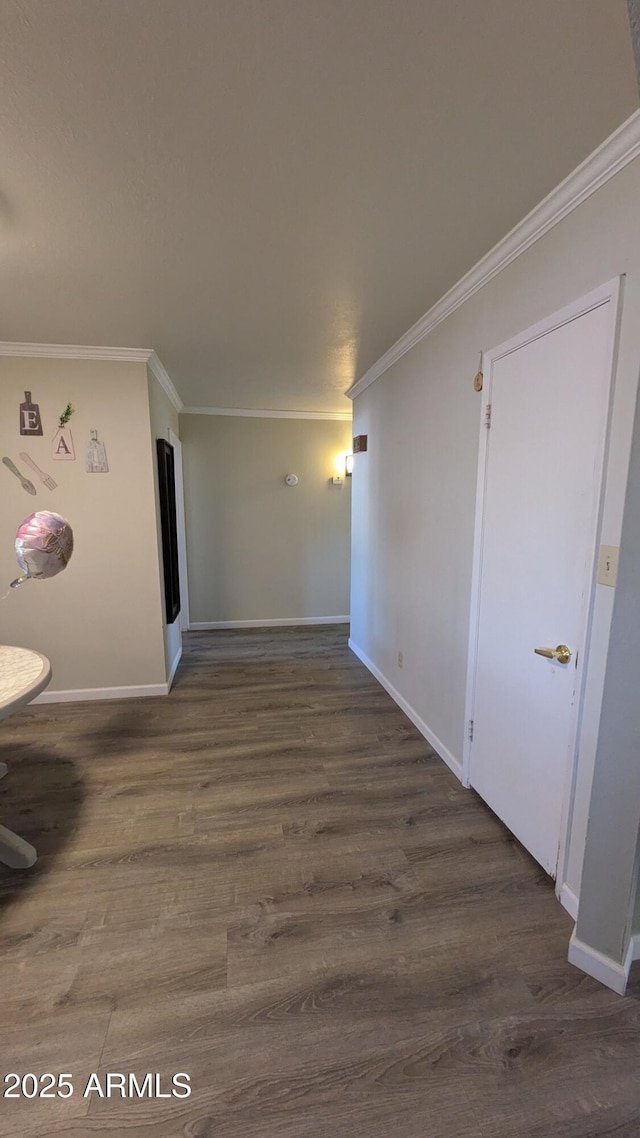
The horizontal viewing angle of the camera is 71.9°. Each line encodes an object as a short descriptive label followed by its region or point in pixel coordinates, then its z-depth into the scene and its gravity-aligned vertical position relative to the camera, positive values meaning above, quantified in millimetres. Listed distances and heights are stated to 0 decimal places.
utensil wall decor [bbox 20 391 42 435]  2900 +493
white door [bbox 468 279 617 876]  1443 -225
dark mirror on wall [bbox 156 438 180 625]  3436 -280
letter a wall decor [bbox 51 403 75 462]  2934 +345
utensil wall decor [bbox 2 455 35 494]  2928 +97
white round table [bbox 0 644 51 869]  1570 -716
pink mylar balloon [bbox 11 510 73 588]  1901 -221
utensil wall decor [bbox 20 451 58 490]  2949 +126
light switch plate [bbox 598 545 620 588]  1330 -206
